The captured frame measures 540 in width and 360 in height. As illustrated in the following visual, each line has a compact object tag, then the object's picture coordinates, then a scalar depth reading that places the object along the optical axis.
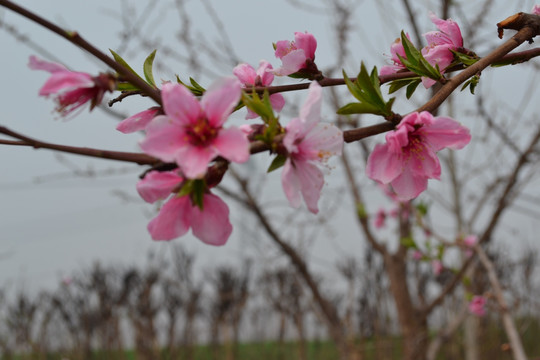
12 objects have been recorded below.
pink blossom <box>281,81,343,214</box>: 0.37
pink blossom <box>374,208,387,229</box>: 2.93
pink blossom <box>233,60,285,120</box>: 0.43
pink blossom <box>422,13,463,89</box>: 0.43
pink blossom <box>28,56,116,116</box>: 0.36
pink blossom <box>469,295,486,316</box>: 1.97
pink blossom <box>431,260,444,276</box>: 2.47
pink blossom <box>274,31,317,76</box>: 0.43
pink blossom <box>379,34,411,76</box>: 0.44
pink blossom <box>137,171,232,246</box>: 0.37
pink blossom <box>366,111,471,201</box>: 0.40
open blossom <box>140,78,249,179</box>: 0.35
